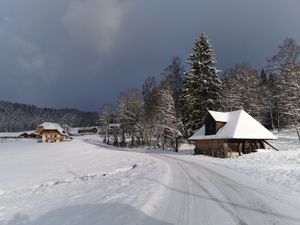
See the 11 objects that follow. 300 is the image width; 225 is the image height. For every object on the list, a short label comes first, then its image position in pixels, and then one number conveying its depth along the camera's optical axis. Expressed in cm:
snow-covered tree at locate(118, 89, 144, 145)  7120
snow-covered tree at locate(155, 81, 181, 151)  4841
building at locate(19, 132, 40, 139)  13400
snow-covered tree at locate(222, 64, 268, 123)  5100
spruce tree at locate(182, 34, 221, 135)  4822
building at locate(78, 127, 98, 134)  15940
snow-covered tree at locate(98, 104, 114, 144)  9778
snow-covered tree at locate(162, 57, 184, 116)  5794
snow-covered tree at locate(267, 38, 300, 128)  3584
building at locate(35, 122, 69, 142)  9956
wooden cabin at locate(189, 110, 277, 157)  3241
